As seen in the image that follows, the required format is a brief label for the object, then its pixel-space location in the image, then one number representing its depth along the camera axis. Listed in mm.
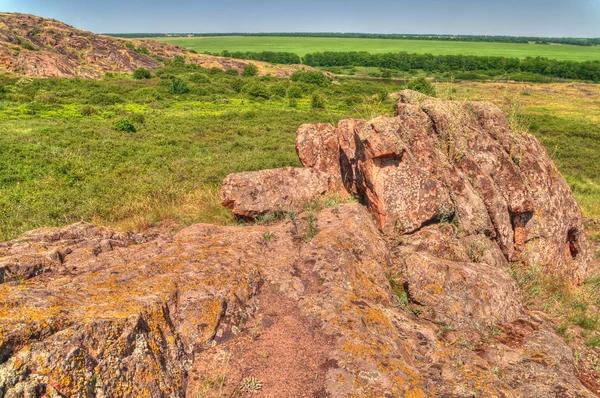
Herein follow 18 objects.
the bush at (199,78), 63438
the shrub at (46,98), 39469
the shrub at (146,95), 46025
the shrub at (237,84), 60562
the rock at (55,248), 5414
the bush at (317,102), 48750
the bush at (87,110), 35906
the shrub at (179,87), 52719
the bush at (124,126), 29281
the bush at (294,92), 57188
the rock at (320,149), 12219
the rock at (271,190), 9961
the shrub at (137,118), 32719
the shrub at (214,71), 80562
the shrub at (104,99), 41906
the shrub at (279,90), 57938
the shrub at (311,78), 74712
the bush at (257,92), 55406
